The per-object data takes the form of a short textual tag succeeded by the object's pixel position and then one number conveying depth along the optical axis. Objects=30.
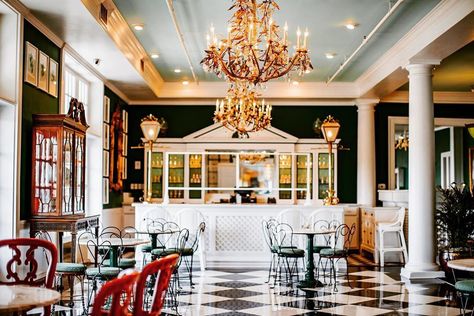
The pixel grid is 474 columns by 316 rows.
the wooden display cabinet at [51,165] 7.74
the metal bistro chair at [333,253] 8.61
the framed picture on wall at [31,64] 7.56
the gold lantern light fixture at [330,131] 11.63
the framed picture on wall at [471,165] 15.65
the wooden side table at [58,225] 7.53
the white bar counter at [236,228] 10.86
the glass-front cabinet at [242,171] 13.91
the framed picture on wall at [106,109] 11.99
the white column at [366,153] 13.84
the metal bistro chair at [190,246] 8.73
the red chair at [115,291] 2.83
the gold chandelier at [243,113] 9.43
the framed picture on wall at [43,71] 8.06
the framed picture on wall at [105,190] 11.79
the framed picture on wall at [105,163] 11.80
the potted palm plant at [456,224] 9.31
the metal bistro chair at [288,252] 8.77
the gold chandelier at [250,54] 6.64
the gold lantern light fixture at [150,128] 11.24
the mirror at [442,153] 14.22
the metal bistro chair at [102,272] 6.50
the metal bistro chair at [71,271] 6.74
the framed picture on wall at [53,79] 8.49
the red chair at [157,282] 3.18
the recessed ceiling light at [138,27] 9.38
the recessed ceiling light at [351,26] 9.27
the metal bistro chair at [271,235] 9.12
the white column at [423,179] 9.62
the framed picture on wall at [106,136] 11.91
